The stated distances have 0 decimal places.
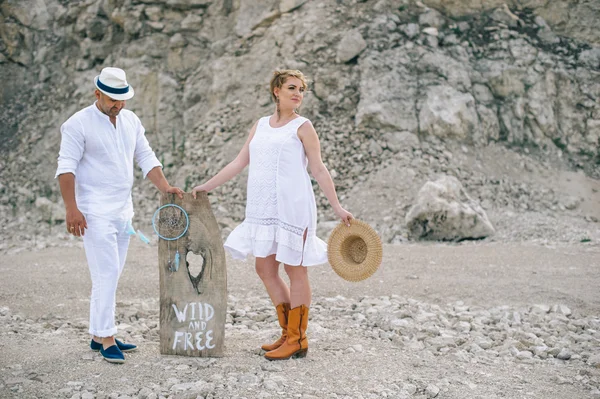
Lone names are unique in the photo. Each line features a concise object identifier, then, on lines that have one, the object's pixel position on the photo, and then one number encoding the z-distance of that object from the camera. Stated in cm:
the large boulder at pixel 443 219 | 1035
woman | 454
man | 439
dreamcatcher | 477
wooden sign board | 473
